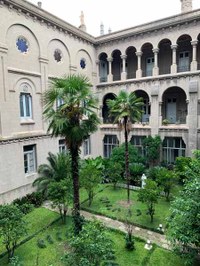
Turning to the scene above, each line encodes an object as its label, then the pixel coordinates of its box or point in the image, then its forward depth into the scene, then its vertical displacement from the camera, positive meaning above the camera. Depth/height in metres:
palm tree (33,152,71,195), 17.29 -4.23
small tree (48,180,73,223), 13.64 -4.59
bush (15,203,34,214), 14.88 -6.29
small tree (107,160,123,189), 19.61 -4.84
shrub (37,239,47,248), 11.95 -6.86
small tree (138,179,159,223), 13.39 -4.74
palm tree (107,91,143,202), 15.45 +0.69
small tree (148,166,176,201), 16.41 -4.69
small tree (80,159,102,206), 16.22 -4.37
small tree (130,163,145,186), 21.10 -5.26
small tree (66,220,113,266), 7.05 -4.31
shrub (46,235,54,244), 12.37 -6.89
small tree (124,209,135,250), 11.38 -6.48
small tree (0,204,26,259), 10.27 -4.99
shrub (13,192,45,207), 17.16 -6.29
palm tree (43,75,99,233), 10.59 +0.41
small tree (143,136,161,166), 22.62 -2.98
